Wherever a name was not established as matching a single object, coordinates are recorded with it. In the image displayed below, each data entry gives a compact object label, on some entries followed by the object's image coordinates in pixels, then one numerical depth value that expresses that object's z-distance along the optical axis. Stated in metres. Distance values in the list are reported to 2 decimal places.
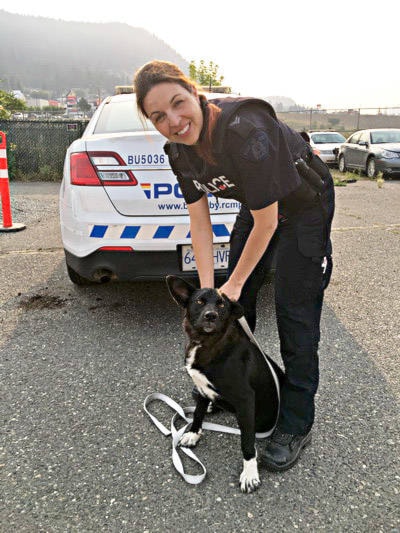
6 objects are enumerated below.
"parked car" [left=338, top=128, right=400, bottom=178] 13.61
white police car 3.24
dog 1.90
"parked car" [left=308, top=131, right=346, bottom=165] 17.36
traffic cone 6.59
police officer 1.69
